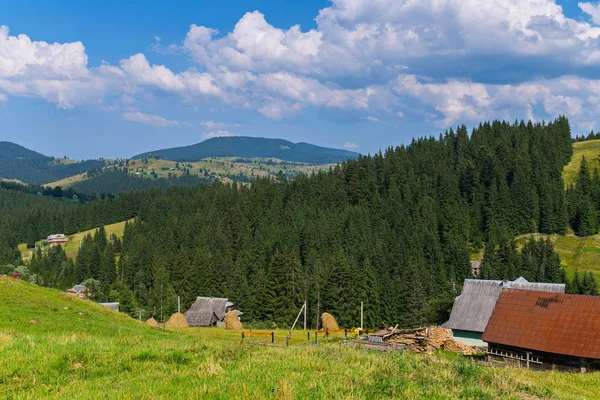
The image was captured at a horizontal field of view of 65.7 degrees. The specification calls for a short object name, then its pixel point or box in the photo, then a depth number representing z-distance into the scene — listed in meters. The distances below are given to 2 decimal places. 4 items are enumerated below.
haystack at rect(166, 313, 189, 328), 72.62
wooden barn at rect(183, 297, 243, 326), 81.12
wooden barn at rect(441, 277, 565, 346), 52.00
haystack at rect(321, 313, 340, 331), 69.88
